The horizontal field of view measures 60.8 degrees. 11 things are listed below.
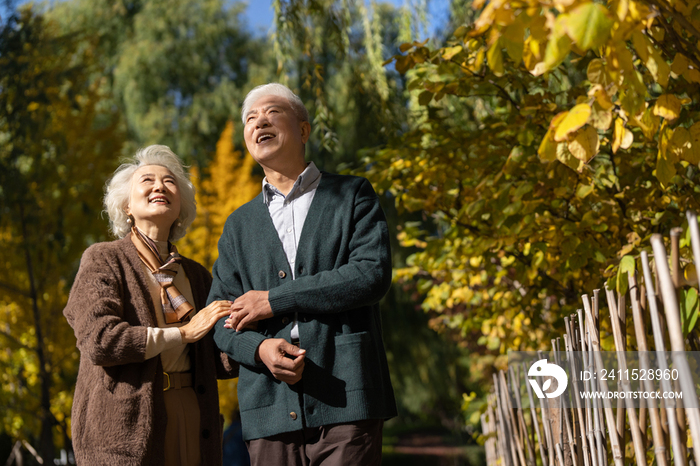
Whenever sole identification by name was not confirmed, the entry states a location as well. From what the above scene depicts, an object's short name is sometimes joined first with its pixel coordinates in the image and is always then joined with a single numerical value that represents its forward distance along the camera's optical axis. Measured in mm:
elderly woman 1783
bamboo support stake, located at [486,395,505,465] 2942
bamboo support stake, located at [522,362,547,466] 2133
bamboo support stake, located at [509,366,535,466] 2214
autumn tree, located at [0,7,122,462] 6359
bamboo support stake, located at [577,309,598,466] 1623
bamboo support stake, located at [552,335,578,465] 1806
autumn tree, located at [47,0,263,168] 10188
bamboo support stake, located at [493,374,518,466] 2551
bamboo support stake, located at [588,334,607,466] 1550
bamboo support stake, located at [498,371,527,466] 2383
